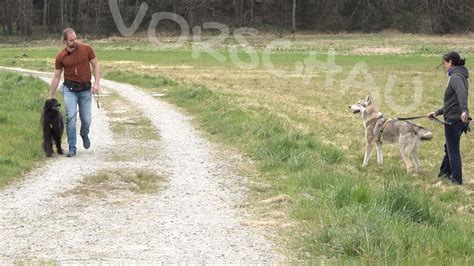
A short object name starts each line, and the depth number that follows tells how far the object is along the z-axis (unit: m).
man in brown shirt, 11.74
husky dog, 11.76
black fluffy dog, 11.58
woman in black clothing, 10.60
